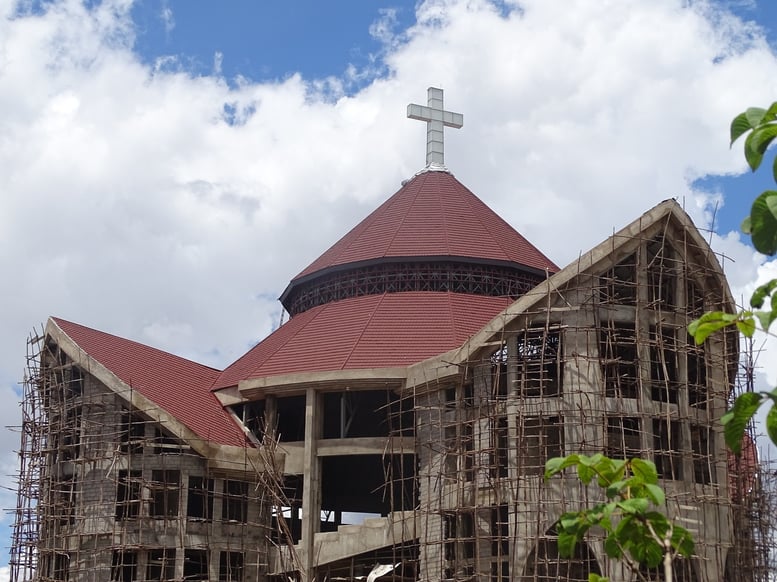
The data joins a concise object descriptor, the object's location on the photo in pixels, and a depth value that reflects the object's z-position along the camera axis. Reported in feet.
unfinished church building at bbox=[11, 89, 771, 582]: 105.50
